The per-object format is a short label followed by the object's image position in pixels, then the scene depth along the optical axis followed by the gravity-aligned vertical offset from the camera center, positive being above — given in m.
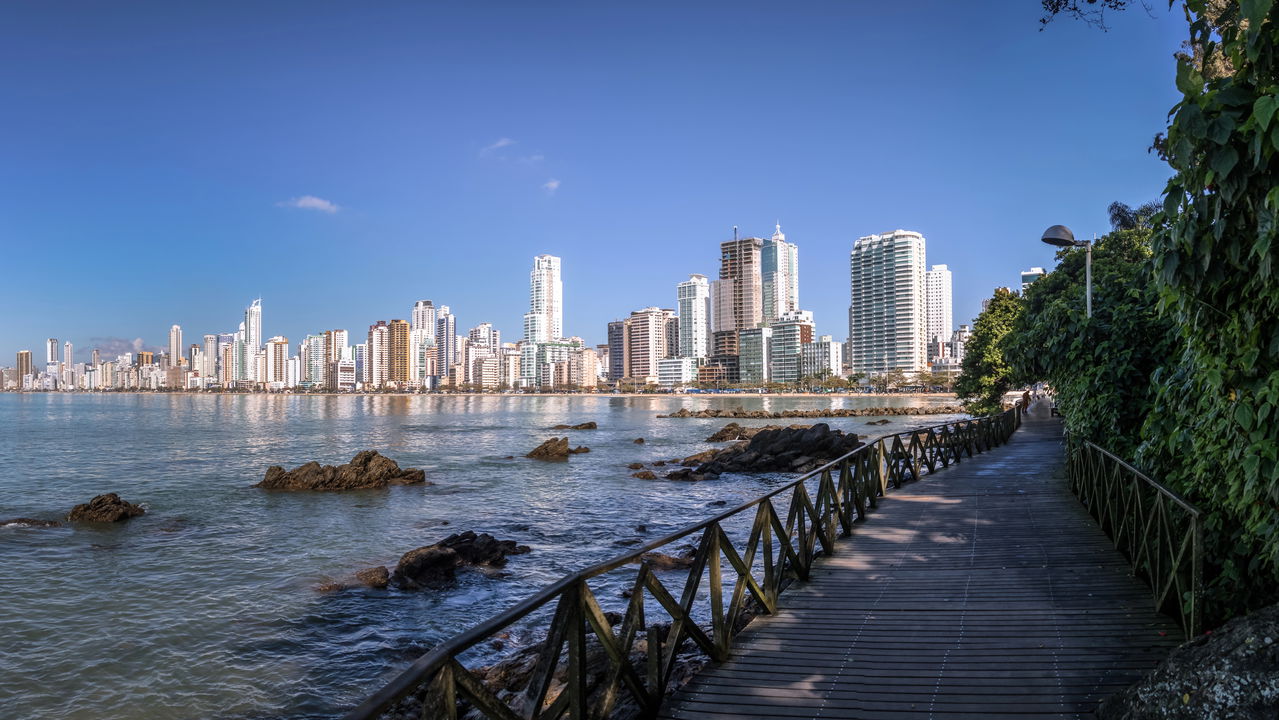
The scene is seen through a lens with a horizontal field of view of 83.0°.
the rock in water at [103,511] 21.97 -4.05
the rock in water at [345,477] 28.73 -4.00
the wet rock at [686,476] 31.44 -4.42
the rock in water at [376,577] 14.28 -4.00
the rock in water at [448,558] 14.33 -3.89
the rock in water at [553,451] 41.22 -4.32
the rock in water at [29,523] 21.70 -4.29
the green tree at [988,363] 34.00 +0.45
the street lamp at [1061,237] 14.87 +2.79
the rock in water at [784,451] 34.41 -3.89
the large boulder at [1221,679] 3.53 -1.59
